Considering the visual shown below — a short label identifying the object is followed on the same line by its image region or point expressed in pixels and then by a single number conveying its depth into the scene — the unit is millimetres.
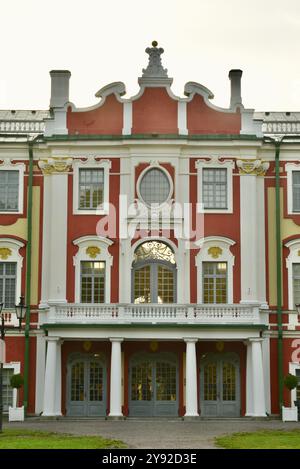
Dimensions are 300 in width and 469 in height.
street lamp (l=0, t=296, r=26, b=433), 37281
